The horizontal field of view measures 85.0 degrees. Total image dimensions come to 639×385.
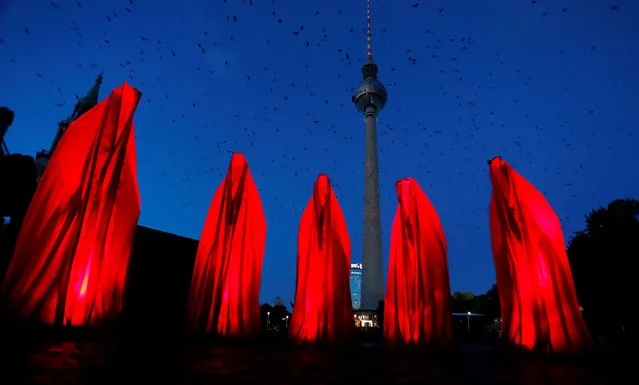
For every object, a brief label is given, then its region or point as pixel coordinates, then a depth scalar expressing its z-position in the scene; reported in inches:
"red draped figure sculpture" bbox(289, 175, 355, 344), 327.9
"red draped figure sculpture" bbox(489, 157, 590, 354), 243.6
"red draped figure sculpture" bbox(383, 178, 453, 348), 316.5
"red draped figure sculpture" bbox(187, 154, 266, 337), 331.3
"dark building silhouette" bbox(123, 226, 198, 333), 395.8
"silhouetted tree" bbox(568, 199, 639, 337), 618.5
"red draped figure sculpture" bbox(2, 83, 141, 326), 222.2
